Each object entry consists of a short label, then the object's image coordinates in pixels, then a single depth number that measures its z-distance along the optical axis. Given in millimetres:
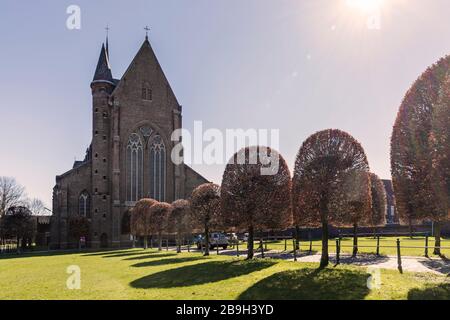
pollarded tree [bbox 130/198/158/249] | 49381
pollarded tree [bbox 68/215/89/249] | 61656
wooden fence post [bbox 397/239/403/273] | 16758
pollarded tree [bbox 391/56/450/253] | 17344
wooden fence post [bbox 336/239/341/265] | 19438
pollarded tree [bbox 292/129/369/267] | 19219
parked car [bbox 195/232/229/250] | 45984
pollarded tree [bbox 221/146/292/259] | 24391
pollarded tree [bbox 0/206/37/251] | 58625
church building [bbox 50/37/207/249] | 64562
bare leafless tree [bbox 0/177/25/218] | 83512
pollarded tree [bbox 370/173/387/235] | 35125
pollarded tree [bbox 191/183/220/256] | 33188
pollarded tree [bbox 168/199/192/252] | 40281
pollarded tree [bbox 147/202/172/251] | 45772
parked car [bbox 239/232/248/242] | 62978
